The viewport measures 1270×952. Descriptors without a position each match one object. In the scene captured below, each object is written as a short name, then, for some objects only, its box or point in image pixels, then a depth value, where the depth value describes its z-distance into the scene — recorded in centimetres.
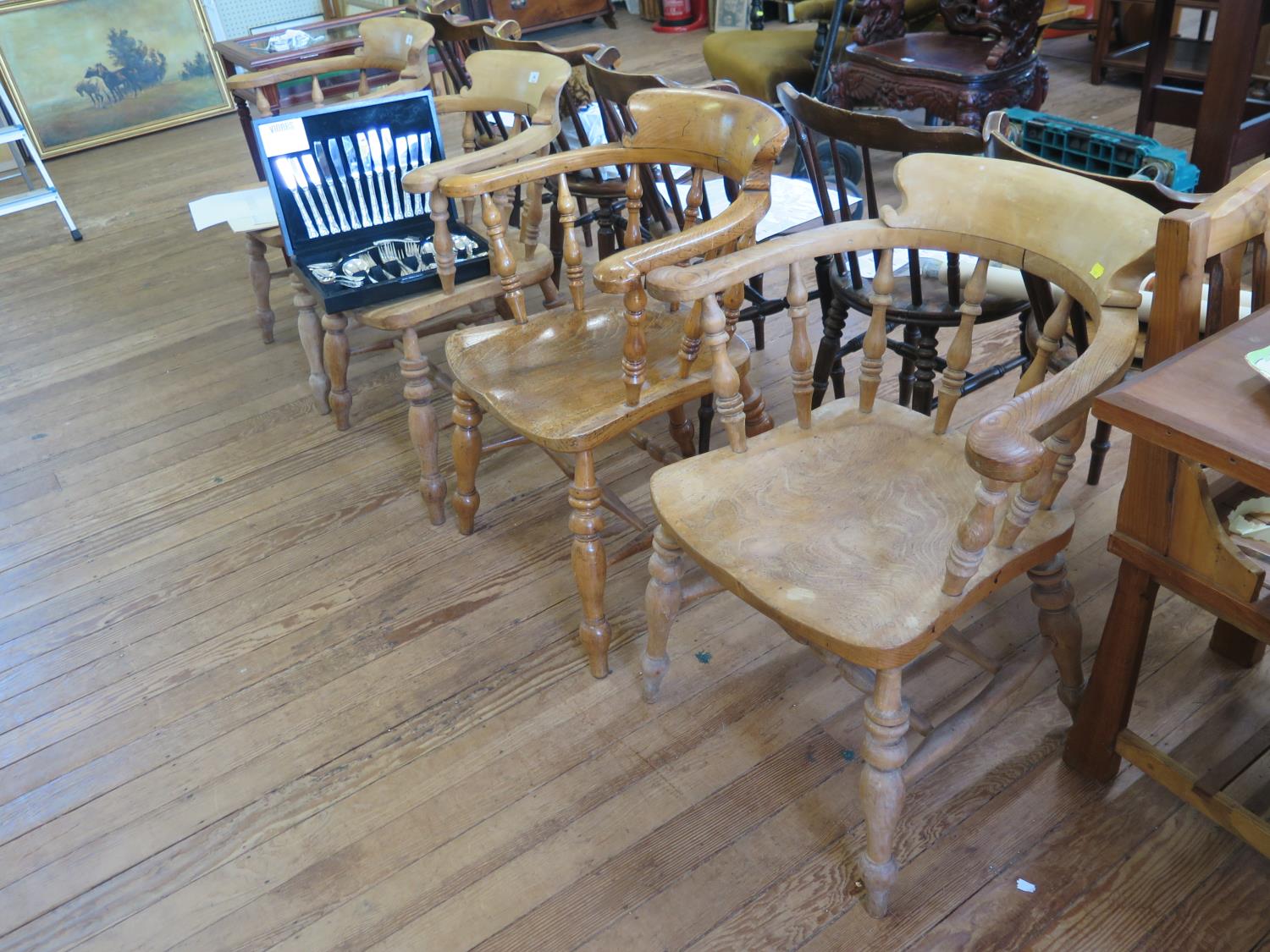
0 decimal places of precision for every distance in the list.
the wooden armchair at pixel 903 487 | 120
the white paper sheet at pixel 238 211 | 272
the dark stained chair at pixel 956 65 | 327
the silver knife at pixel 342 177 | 226
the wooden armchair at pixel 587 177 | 242
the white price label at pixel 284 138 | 218
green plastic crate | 200
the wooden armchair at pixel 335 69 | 270
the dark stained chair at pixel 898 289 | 164
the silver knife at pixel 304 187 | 224
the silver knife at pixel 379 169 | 230
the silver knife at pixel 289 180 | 222
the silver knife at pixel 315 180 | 225
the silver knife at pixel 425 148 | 235
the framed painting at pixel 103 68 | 507
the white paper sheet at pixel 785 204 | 218
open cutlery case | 216
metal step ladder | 389
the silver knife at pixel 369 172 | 229
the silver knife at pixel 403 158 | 233
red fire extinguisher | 621
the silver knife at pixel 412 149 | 233
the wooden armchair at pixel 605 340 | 156
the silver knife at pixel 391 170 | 231
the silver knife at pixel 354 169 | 227
